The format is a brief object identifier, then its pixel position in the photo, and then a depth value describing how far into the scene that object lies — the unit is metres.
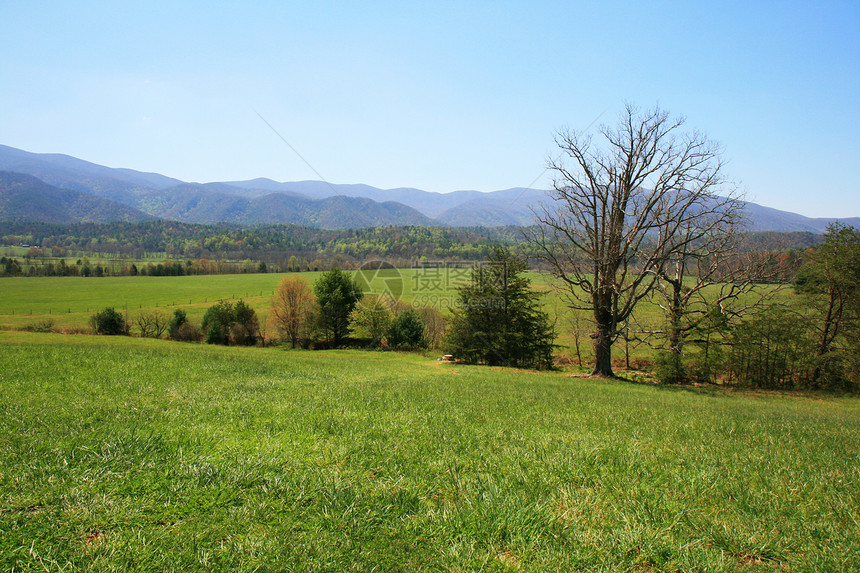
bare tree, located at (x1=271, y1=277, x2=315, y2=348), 53.50
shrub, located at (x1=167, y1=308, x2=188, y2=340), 53.88
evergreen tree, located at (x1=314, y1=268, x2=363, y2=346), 52.59
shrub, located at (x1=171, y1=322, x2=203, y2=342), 53.59
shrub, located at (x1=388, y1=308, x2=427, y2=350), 47.88
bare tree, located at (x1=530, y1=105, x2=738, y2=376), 20.45
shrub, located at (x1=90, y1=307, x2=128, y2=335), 52.10
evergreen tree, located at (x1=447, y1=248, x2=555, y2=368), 32.50
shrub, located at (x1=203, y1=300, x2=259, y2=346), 53.91
